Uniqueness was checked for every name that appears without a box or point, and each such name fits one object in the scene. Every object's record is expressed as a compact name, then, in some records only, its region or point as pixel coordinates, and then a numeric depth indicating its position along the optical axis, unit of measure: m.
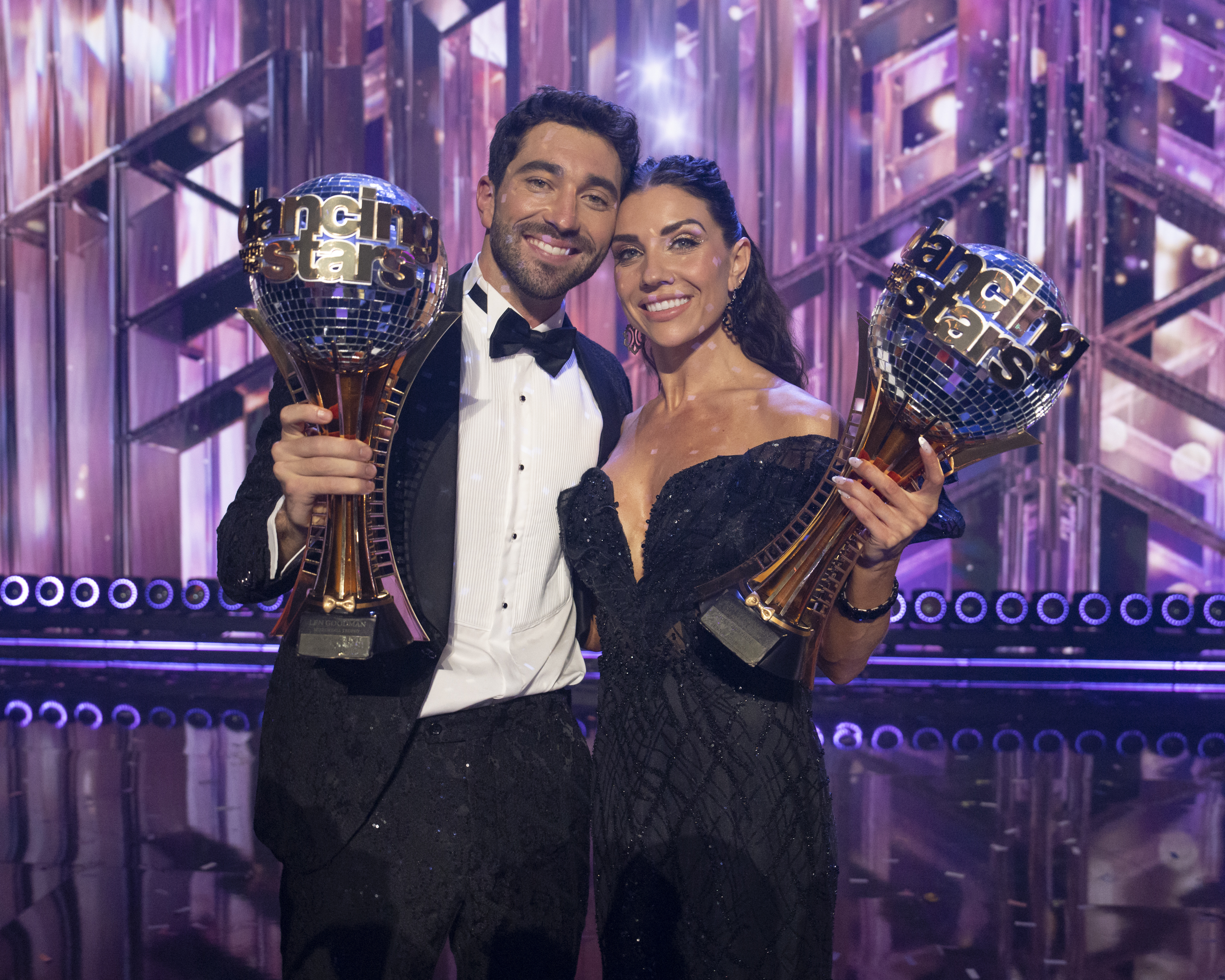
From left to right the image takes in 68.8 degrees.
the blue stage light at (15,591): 6.47
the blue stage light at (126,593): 6.37
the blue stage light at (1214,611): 5.83
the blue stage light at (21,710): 5.10
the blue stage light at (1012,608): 5.93
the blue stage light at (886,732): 4.75
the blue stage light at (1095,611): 5.90
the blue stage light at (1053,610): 5.91
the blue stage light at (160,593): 6.33
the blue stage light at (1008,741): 4.79
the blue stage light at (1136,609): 5.88
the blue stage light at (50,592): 6.41
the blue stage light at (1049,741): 4.79
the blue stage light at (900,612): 5.86
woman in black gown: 1.60
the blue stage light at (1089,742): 4.76
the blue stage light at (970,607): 5.95
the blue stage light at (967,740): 4.77
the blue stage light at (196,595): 6.30
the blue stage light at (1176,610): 5.86
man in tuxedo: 1.60
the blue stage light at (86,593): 6.38
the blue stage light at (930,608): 5.92
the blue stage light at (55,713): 5.07
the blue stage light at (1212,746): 4.75
